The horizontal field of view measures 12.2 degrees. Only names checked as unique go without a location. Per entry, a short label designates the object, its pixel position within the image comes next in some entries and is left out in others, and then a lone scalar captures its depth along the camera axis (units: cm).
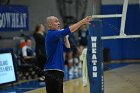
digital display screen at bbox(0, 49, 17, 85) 1963
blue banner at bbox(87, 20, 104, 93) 1214
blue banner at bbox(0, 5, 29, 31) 2336
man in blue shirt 1035
